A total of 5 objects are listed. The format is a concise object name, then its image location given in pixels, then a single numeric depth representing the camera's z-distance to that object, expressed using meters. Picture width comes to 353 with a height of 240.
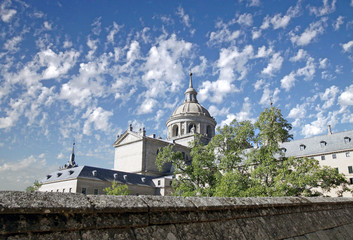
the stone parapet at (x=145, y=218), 2.31
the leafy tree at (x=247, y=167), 28.53
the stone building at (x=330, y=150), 52.59
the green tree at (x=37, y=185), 59.47
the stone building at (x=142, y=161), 54.19
